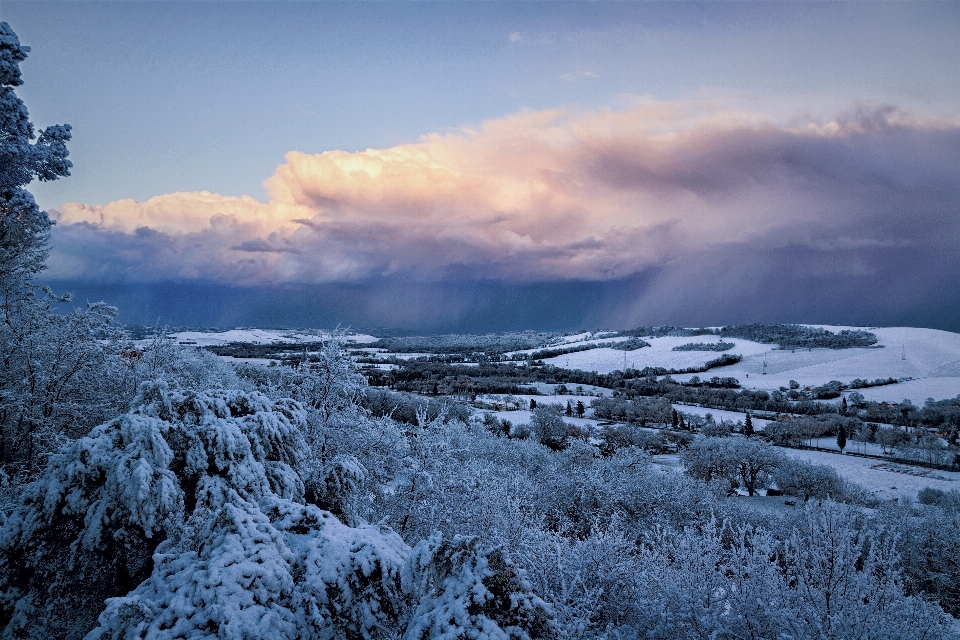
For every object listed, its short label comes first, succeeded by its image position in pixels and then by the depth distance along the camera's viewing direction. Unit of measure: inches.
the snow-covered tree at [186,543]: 167.6
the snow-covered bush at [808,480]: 1704.0
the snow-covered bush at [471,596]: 157.2
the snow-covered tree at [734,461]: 1897.1
